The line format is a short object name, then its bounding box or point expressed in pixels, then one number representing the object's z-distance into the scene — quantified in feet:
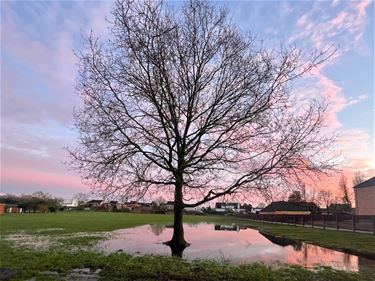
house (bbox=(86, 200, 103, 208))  346.42
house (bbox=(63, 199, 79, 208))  408.59
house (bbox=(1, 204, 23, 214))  268.45
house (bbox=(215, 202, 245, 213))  392.31
